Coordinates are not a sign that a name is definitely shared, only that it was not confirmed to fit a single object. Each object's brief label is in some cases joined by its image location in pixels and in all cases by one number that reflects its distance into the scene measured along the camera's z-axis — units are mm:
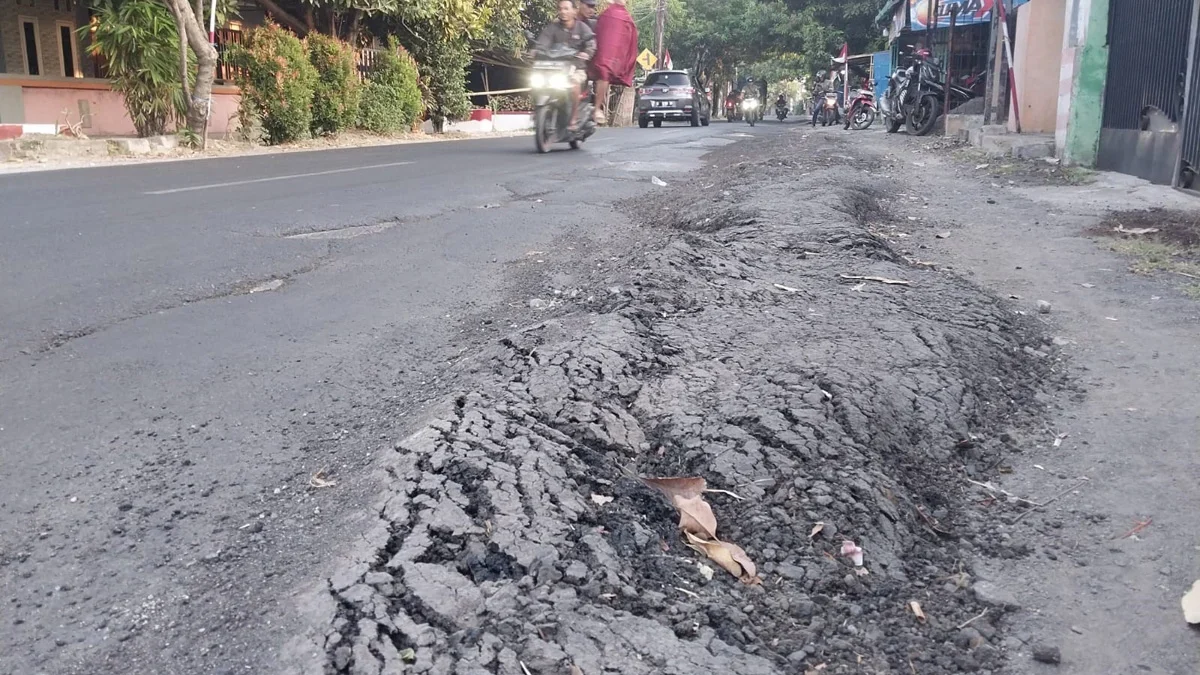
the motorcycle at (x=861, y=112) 22672
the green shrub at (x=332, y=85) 17547
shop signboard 20047
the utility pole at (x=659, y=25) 41006
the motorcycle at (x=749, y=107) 41512
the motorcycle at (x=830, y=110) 29219
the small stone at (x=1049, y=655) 1901
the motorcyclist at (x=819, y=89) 30938
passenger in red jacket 11945
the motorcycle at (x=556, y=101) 11383
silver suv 29547
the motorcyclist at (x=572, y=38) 11523
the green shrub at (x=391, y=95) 19484
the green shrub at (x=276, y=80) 15953
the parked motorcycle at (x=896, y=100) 17109
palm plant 14836
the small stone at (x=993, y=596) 2105
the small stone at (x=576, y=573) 1931
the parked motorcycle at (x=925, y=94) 16531
